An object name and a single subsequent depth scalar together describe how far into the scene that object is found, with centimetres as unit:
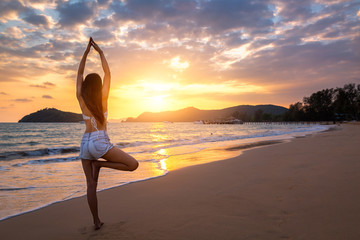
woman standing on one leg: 305
